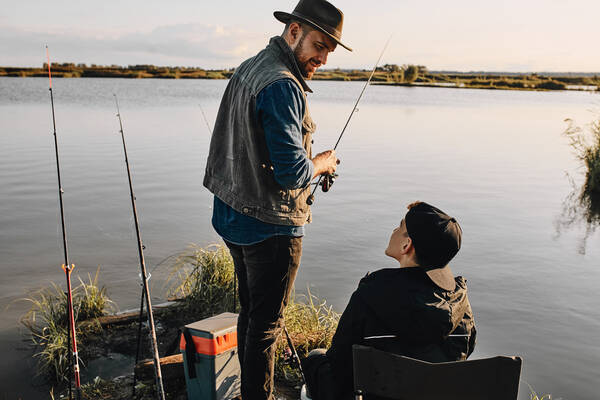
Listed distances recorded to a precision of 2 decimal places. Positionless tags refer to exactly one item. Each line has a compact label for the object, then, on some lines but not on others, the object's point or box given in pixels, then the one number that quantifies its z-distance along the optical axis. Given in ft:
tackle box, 8.38
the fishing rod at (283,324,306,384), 9.11
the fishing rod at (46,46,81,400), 7.13
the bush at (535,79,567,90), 180.04
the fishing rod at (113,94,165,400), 6.28
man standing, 6.60
